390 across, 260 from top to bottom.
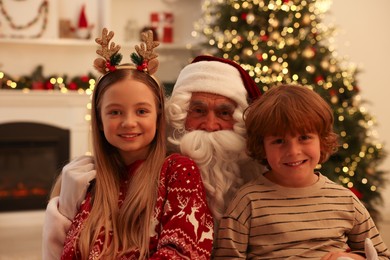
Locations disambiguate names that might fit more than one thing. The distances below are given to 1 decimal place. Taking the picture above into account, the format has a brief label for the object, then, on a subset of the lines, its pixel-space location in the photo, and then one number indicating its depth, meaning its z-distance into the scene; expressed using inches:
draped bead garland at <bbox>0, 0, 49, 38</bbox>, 209.5
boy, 60.4
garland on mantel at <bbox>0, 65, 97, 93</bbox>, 203.5
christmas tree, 163.2
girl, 58.2
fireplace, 204.4
